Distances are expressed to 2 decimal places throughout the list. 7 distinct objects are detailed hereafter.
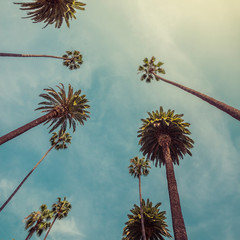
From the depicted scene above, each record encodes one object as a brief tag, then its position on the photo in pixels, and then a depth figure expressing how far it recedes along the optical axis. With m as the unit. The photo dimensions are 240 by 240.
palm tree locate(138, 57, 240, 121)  8.41
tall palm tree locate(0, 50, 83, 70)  28.15
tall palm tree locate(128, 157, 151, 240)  33.25
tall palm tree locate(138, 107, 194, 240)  18.23
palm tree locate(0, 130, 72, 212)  35.08
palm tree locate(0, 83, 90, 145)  18.11
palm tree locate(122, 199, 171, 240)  21.20
